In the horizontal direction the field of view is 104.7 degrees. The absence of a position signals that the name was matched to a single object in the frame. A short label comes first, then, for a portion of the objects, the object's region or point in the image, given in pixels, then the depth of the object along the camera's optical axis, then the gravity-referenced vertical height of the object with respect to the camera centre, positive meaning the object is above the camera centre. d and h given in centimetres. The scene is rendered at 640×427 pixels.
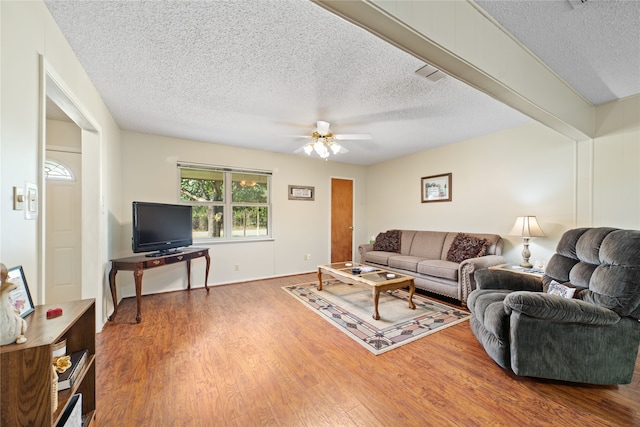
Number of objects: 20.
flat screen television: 307 -22
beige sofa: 323 -70
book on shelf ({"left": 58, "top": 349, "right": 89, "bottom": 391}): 113 -78
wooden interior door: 556 -17
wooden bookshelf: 83 -58
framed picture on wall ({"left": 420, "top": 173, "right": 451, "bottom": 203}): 432 +46
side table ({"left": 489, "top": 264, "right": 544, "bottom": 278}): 272 -68
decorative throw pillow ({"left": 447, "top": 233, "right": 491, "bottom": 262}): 352 -51
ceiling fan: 311 +96
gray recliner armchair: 168 -80
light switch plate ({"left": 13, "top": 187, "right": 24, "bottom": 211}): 115 +6
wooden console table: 282 -64
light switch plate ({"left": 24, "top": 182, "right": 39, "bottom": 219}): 123 +5
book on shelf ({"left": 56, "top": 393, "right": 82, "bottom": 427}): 106 -90
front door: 302 -23
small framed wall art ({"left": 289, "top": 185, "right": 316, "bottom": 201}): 502 +41
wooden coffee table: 280 -82
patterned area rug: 242 -121
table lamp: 305 -22
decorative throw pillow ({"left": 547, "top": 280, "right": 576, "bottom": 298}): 199 -63
